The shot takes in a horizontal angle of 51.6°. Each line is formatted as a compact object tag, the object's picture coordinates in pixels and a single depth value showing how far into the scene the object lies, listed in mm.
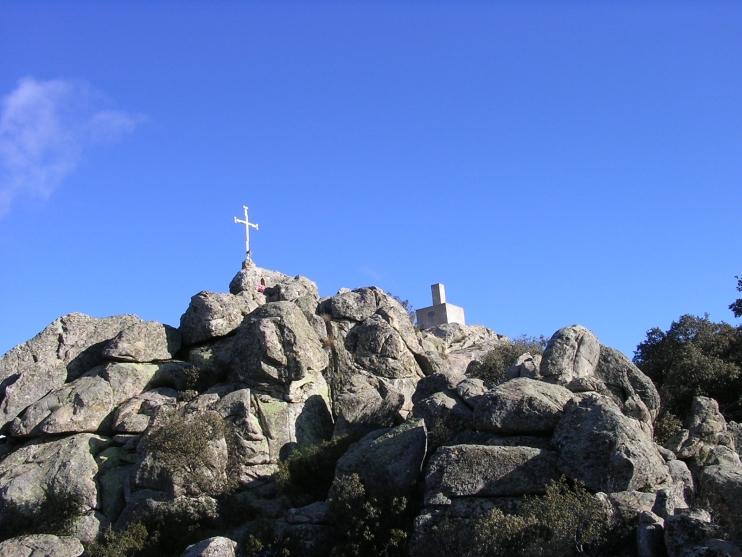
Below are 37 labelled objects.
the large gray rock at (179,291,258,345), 31094
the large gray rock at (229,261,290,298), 35844
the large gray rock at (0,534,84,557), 21391
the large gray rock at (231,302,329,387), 27141
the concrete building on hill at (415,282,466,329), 44812
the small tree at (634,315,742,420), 29000
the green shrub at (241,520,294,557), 19875
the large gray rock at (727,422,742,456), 24594
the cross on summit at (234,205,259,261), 45344
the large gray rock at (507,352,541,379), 26547
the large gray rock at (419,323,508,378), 34031
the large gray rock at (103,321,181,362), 29328
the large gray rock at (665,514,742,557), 13922
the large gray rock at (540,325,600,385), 25781
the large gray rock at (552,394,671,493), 18031
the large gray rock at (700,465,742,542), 18141
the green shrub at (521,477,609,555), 15820
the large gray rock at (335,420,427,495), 20594
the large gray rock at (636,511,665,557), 15413
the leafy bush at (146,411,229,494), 23453
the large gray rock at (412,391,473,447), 21719
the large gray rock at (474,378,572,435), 20547
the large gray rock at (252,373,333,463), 25562
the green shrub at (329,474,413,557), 19094
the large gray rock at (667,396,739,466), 23422
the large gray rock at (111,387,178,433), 26547
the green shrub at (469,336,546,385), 30891
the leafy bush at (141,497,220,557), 21938
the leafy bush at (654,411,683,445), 25219
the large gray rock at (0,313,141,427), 29328
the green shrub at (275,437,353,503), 23125
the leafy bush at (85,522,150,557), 21578
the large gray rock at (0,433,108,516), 23953
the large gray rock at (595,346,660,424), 25772
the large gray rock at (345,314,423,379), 30172
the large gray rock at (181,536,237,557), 18438
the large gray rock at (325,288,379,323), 32156
